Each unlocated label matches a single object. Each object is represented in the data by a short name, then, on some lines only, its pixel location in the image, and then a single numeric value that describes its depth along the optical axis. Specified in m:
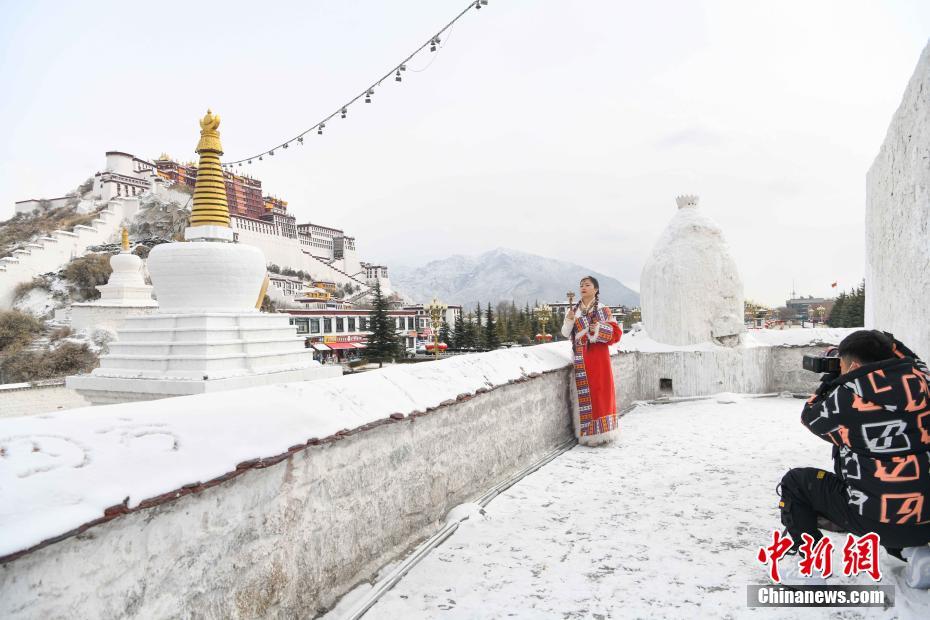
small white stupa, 30.00
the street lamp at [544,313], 25.62
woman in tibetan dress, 6.16
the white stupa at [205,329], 10.38
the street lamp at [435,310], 20.88
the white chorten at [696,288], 9.92
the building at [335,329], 43.62
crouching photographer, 2.34
